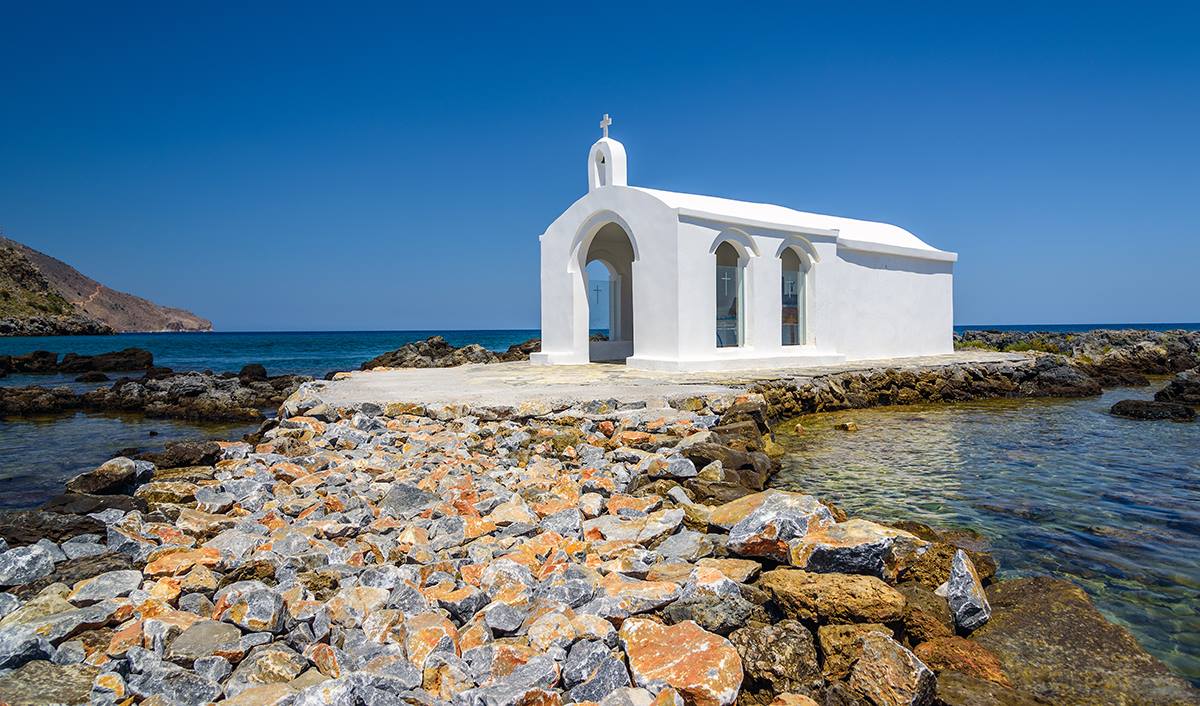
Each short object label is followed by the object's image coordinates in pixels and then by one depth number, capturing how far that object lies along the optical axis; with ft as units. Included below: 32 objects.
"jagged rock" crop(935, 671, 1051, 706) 10.65
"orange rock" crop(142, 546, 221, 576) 14.46
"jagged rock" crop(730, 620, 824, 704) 11.09
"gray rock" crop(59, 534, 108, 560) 15.78
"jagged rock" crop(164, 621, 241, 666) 11.25
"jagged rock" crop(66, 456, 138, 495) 22.90
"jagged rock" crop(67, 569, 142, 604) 13.38
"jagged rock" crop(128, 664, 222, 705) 10.43
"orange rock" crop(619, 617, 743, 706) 10.57
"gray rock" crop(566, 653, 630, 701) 10.61
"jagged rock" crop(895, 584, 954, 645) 12.35
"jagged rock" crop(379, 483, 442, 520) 18.84
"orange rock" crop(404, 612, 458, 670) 11.36
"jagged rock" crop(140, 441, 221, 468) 27.68
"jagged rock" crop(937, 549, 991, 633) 13.00
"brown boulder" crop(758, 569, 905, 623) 12.10
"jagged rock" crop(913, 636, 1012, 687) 11.54
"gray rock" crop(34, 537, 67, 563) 15.29
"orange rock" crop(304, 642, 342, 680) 10.98
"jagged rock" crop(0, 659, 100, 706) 10.27
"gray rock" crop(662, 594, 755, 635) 12.25
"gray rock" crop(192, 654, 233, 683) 10.92
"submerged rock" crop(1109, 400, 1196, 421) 42.74
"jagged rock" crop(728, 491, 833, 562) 14.12
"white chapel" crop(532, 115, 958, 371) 48.24
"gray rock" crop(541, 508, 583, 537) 16.98
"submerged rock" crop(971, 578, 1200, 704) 11.35
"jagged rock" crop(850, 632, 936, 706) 10.43
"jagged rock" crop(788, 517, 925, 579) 13.32
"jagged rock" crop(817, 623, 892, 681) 11.30
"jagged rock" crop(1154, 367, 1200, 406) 48.67
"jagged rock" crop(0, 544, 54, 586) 14.35
